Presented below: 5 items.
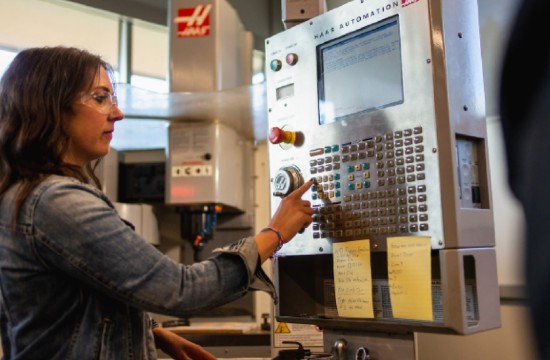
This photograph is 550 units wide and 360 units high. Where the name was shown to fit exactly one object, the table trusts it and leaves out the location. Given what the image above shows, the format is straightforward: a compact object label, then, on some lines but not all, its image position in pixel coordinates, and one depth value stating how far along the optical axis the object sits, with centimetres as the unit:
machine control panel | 95
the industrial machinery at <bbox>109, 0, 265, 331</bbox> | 204
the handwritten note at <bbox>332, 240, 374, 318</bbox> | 106
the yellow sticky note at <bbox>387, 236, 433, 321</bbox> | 95
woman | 87
